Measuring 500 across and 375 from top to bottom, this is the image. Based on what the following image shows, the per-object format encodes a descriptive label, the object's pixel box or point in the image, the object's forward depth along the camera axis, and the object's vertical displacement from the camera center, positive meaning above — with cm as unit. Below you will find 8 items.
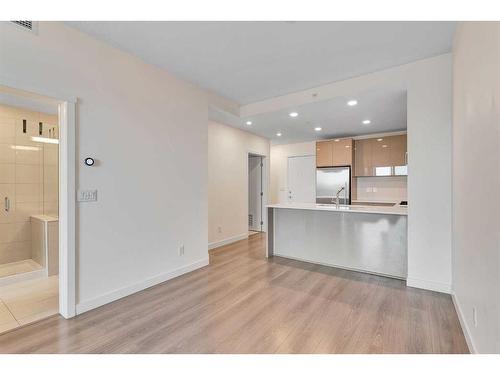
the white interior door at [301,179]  670 +21
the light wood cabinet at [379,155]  528 +71
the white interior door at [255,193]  642 -18
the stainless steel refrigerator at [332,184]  576 +6
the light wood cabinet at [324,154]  589 +80
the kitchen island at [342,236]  322 -74
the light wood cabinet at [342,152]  563 +81
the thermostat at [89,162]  237 +24
